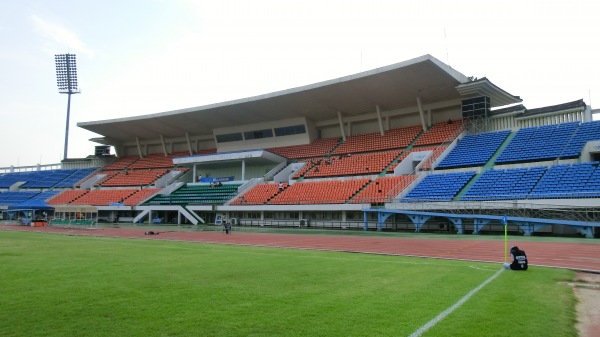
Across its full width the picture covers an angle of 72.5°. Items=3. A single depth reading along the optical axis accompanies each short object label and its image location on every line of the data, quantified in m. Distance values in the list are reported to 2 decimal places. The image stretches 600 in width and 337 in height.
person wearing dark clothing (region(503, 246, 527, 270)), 11.27
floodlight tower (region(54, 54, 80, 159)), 77.94
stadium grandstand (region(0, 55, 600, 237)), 29.46
